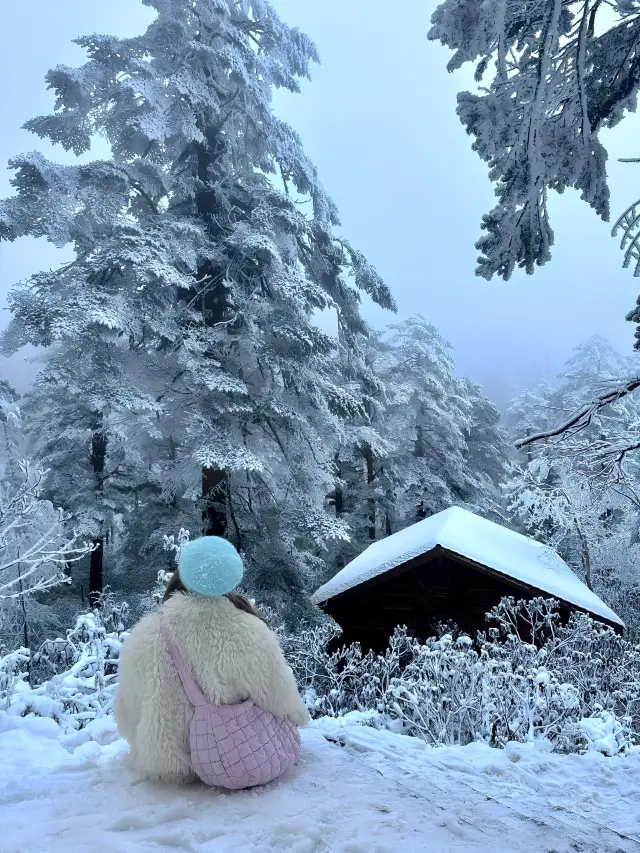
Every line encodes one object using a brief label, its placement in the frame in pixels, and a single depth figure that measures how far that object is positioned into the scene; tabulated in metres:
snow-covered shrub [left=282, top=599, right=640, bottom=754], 5.01
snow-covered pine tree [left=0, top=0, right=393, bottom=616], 9.39
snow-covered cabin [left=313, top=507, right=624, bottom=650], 10.21
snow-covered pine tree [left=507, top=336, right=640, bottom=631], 3.83
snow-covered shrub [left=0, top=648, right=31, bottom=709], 4.66
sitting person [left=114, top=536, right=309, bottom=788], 2.83
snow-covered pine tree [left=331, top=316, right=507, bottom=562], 19.56
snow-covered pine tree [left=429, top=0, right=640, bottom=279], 2.88
